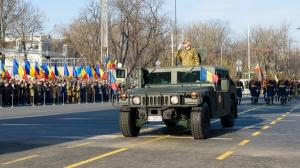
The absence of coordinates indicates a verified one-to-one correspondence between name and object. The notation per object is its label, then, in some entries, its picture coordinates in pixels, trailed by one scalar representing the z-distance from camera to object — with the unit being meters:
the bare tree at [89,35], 64.69
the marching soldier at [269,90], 36.50
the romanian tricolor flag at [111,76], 43.19
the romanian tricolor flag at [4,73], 38.75
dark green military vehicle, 14.70
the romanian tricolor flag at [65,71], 47.03
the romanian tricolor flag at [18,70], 40.41
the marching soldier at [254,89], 36.69
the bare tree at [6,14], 55.78
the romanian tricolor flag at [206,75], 16.61
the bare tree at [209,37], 83.34
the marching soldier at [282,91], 37.00
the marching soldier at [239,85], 34.93
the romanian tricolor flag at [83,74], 47.19
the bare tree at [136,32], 62.34
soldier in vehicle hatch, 19.09
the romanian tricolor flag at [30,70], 40.72
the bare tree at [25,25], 58.47
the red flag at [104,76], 49.31
